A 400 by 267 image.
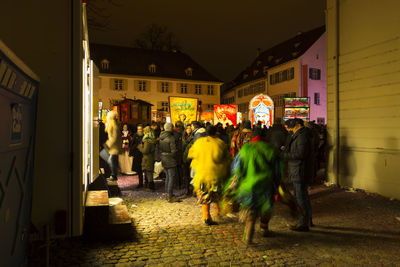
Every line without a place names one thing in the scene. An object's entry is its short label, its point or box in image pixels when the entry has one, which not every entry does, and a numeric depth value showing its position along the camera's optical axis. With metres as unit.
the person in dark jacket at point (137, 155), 10.20
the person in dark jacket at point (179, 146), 9.79
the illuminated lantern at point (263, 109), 14.80
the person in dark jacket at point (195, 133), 8.04
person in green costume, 5.05
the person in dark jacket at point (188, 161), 9.24
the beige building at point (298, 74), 36.22
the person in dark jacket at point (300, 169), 5.76
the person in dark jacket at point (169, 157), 8.23
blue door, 1.89
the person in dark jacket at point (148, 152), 9.55
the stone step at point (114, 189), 8.57
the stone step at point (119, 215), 5.41
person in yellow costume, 6.24
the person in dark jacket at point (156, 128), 11.14
